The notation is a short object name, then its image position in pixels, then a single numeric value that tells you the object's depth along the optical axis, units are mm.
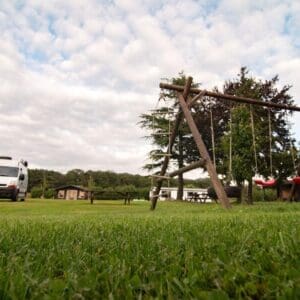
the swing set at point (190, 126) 7688
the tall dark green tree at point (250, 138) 16072
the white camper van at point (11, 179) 20156
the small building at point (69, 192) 70750
